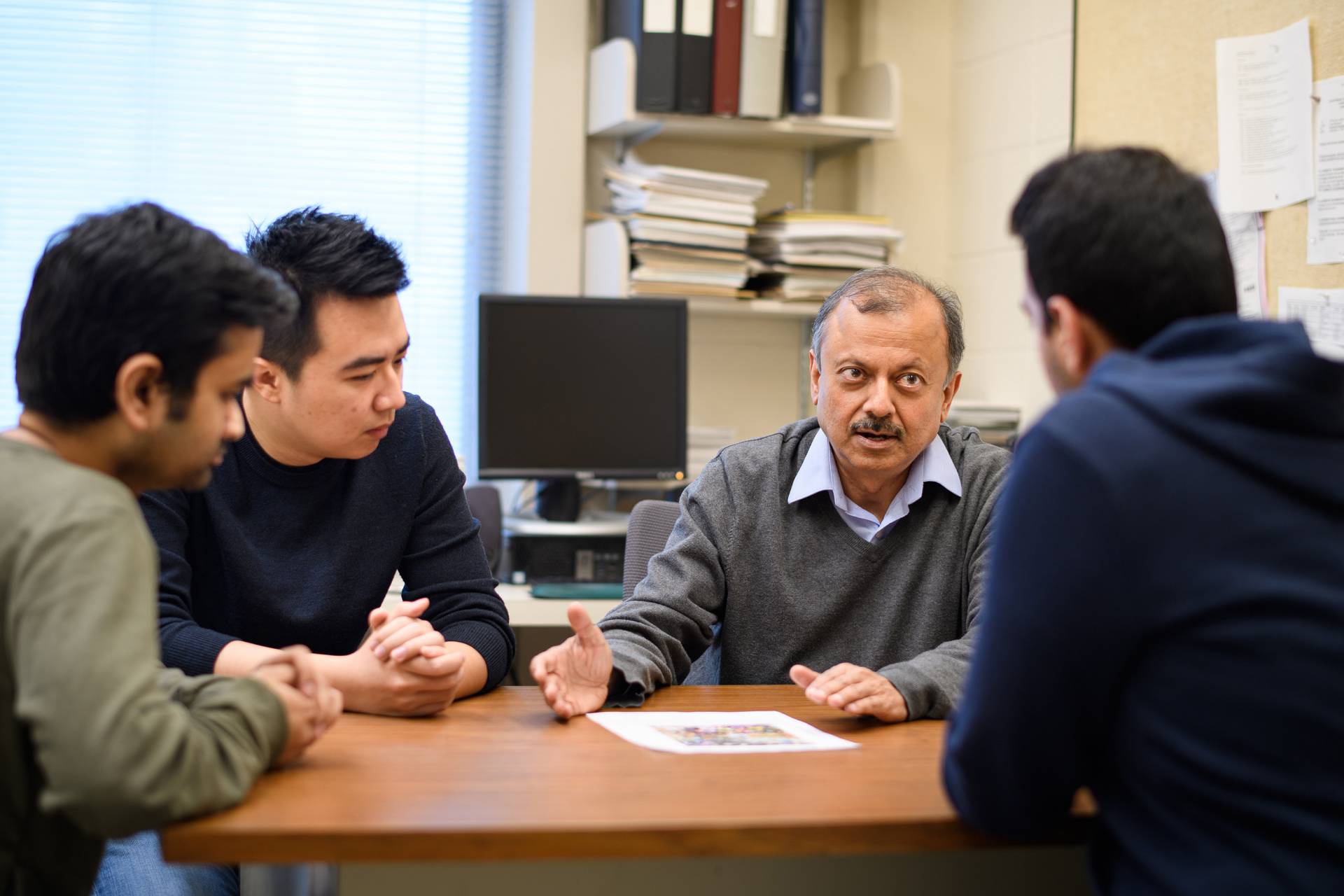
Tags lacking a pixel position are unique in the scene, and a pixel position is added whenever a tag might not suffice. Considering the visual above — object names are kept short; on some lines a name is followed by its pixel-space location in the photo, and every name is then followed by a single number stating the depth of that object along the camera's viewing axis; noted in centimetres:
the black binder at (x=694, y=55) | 301
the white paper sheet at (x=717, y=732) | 127
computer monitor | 298
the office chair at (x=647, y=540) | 196
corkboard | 222
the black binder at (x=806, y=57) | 308
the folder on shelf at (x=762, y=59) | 304
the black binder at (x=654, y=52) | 301
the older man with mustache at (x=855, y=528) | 180
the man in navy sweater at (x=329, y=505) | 159
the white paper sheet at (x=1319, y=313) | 216
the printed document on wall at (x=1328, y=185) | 215
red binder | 302
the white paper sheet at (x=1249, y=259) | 229
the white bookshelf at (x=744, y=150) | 311
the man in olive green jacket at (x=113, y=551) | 92
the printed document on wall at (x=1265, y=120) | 222
